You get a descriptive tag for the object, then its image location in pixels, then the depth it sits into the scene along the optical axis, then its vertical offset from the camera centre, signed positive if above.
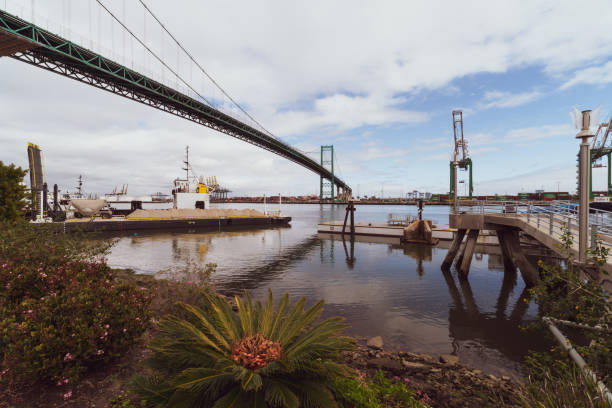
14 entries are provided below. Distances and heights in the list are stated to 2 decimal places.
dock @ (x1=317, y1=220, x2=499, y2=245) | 26.12 -3.84
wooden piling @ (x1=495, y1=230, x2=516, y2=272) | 16.17 -3.63
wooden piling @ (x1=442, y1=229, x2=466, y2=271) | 17.58 -3.53
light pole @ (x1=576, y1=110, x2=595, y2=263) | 5.94 +0.44
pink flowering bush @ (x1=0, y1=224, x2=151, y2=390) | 3.81 -1.98
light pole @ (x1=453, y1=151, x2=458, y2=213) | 17.14 +1.96
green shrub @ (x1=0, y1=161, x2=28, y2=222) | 14.00 +0.59
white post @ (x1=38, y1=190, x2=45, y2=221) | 28.42 -0.51
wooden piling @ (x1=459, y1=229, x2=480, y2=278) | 15.87 -3.33
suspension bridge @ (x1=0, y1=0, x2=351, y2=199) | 25.19 +17.48
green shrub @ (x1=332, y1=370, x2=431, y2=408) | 3.87 -3.28
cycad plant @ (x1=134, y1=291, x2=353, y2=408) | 2.70 -1.86
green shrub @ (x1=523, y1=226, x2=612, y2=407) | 2.96 -1.99
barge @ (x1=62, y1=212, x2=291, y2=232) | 35.38 -3.30
